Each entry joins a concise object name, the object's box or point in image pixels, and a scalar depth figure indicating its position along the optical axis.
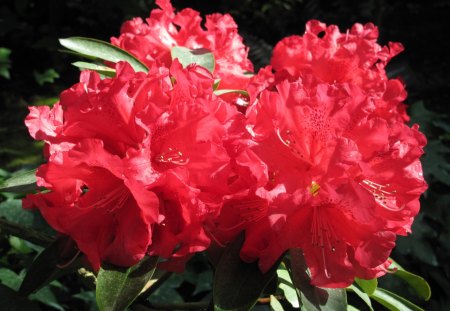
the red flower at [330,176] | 0.71
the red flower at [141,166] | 0.70
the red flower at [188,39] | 1.10
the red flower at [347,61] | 1.04
